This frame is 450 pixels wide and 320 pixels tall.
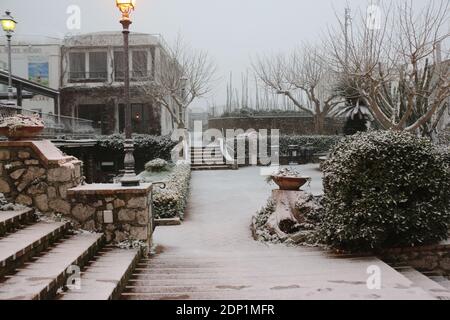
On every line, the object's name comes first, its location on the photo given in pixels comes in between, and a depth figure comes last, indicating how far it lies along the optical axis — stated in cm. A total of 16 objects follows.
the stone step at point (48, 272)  298
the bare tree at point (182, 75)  2427
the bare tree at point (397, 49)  995
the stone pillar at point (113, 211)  515
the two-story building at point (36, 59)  2738
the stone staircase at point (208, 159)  1828
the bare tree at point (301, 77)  2298
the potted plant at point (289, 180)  726
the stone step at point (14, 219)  424
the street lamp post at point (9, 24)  1192
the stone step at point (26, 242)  345
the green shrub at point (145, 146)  1945
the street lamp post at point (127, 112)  534
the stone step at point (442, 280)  548
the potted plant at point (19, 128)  510
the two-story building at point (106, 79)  2716
